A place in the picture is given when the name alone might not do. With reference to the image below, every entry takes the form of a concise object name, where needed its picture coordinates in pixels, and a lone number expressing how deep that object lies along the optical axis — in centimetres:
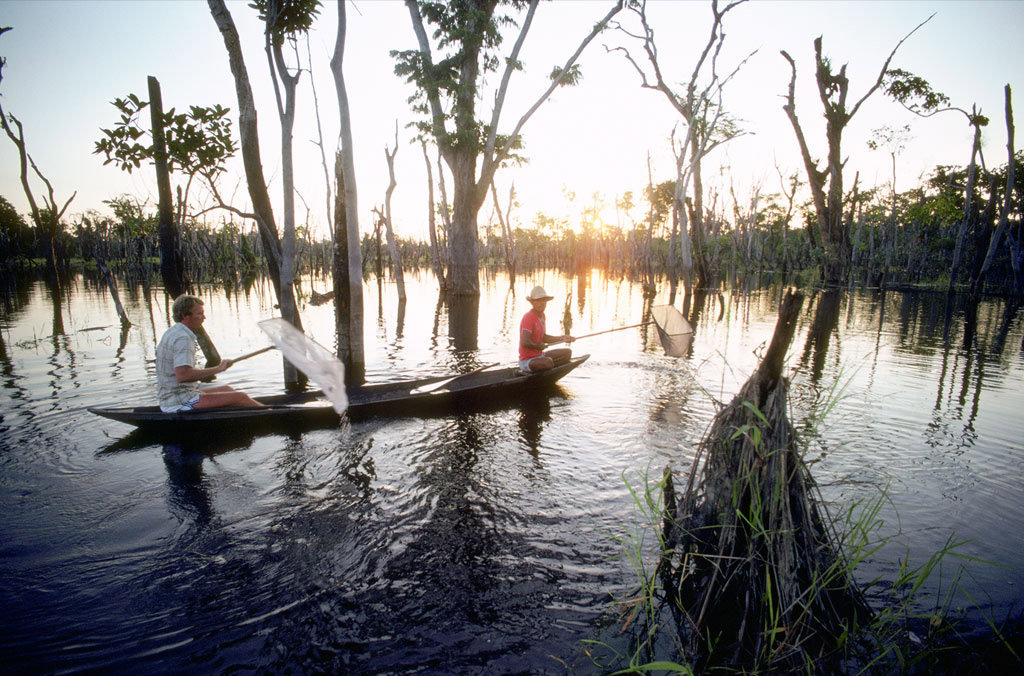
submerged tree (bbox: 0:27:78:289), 1438
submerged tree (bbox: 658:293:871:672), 254
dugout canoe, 561
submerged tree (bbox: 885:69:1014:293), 1945
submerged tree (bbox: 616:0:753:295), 1994
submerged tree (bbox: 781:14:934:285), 1802
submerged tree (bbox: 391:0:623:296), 1645
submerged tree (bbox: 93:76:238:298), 801
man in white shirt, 537
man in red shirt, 764
